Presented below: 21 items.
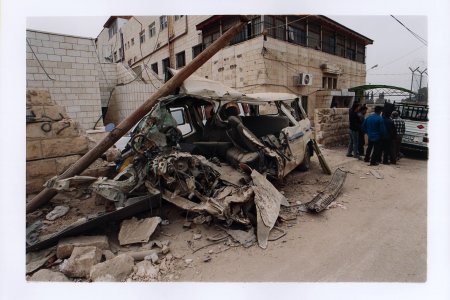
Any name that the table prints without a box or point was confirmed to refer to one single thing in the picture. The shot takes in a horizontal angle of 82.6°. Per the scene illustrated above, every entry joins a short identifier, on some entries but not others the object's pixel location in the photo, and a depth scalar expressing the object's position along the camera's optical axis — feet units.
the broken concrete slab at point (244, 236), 10.43
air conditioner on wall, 40.19
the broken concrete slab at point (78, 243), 9.71
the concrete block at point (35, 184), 14.07
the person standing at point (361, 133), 23.75
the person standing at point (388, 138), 21.24
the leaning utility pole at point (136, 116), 13.01
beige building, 35.86
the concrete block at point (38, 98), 13.76
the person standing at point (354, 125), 23.66
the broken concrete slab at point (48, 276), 8.87
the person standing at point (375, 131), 20.90
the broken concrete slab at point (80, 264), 8.96
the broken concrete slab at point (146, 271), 8.96
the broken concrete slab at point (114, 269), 8.70
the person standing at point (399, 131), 23.17
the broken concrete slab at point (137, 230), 10.56
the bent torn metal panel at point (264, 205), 10.73
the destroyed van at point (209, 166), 11.00
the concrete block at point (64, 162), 14.90
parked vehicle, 23.25
